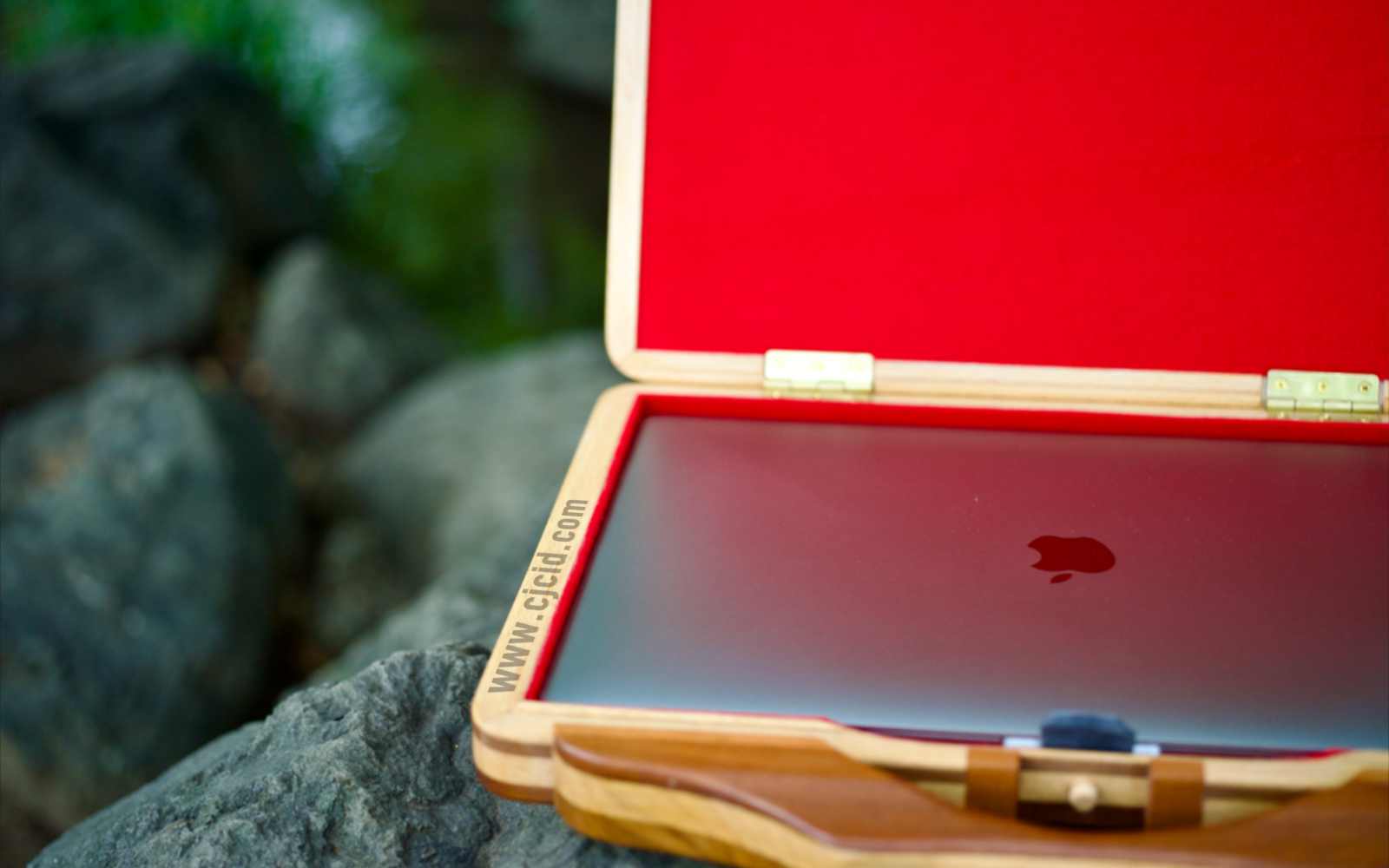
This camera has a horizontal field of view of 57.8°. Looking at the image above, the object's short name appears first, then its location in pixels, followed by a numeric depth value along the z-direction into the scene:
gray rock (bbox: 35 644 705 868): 0.92
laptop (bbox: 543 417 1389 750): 0.88
